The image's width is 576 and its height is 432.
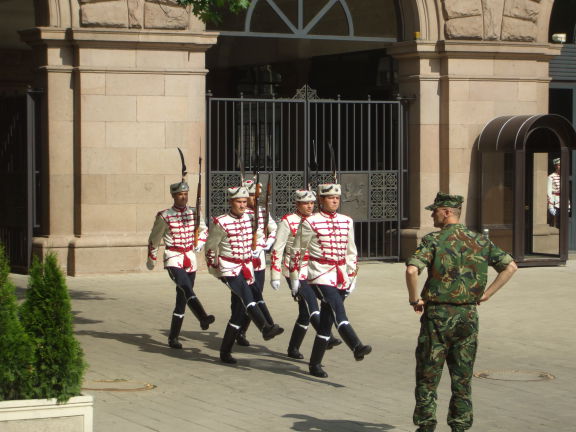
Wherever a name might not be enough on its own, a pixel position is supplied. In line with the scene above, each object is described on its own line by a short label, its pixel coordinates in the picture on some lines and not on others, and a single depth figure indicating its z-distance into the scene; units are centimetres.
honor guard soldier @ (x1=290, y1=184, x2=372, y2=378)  1116
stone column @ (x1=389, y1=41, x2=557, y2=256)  2080
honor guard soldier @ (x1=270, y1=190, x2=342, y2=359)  1187
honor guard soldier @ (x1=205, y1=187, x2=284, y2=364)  1183
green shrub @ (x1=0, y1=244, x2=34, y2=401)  774
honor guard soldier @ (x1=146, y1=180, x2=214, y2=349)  1273
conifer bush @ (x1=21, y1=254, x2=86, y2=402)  782
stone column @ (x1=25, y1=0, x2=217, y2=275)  1850
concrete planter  764
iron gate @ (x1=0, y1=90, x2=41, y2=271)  1888
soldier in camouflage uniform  840
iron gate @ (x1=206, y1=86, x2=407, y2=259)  1992
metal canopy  2000
